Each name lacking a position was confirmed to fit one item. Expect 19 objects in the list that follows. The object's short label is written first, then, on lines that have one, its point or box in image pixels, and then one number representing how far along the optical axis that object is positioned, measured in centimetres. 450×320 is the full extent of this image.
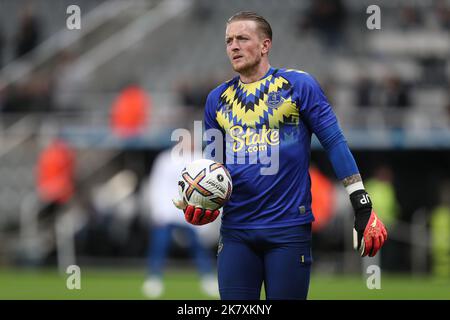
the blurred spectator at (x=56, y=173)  1973
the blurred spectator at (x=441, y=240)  1880
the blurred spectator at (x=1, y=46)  2497
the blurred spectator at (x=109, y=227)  2020
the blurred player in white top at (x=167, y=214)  1384
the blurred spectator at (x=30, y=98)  2205
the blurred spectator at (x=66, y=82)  2261
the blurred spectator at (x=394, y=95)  2111
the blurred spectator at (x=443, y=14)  2380
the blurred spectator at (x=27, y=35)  2411
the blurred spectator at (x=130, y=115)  2066
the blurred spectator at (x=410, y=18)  2388
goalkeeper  600
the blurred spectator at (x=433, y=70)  2255
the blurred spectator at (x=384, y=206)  1845
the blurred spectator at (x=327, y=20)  2398
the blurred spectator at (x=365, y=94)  2138
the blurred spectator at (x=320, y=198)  1855
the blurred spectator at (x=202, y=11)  2583
